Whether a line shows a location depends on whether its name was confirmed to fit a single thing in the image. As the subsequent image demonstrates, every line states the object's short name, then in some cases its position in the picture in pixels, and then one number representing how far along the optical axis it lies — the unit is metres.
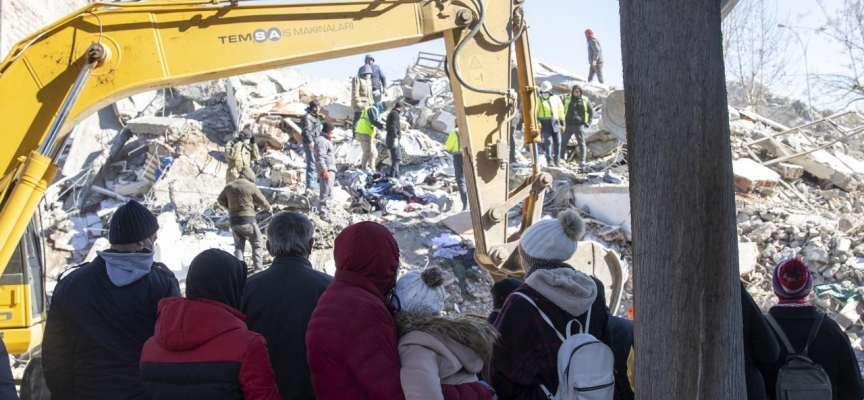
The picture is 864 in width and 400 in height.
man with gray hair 3.57
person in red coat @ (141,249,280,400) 2.82
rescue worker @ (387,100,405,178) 13.67
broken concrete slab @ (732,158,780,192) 12.73
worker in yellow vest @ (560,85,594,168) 13.82
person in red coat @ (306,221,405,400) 2.66
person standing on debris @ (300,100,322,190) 12.64
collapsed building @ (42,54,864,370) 10.61
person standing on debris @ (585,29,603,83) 19.59
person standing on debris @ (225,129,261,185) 10.49
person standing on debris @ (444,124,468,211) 12.09
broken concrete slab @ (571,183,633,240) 11.31
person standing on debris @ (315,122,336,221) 11.97
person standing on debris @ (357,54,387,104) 16.73
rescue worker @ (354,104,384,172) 13.71
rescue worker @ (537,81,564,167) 13.75
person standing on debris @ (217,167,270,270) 9.65
